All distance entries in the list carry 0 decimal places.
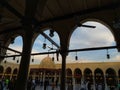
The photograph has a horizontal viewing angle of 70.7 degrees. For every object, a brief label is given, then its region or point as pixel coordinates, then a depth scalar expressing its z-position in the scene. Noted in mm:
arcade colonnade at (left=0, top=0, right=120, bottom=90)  3216
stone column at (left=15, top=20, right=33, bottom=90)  2962
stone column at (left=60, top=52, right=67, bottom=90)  5395
